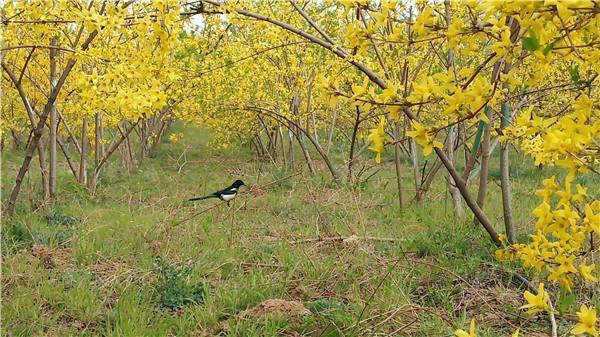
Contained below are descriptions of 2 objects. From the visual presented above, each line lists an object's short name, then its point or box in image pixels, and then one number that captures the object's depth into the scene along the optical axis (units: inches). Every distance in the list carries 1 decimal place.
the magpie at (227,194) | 258.7
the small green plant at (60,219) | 235.9
